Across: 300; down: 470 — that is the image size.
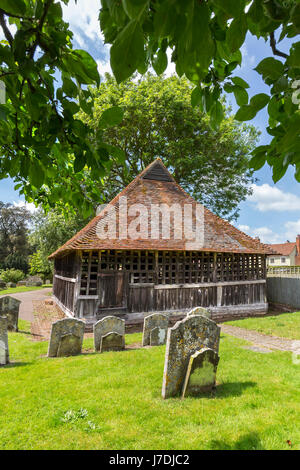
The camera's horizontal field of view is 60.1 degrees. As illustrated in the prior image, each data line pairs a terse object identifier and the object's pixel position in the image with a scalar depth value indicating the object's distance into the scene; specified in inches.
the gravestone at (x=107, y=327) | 306.0
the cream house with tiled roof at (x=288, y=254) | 2208.9
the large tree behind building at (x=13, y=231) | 2003.0
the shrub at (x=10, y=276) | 1369.3
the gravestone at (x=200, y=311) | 336.1
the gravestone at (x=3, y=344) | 260.1
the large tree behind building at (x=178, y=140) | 761.0
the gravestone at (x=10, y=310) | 402.6
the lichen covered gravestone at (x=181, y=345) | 188.7
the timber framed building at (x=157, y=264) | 430.6
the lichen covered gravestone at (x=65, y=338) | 282.4
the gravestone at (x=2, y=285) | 1209.5
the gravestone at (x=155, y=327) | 326.6
